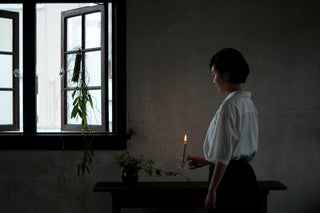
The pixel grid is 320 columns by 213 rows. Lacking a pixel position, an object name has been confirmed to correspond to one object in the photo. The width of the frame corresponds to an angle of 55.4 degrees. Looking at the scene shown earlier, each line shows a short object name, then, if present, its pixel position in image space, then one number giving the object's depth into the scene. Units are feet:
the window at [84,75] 9.41
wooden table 8.01
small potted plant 8.28
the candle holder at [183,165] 6.91
